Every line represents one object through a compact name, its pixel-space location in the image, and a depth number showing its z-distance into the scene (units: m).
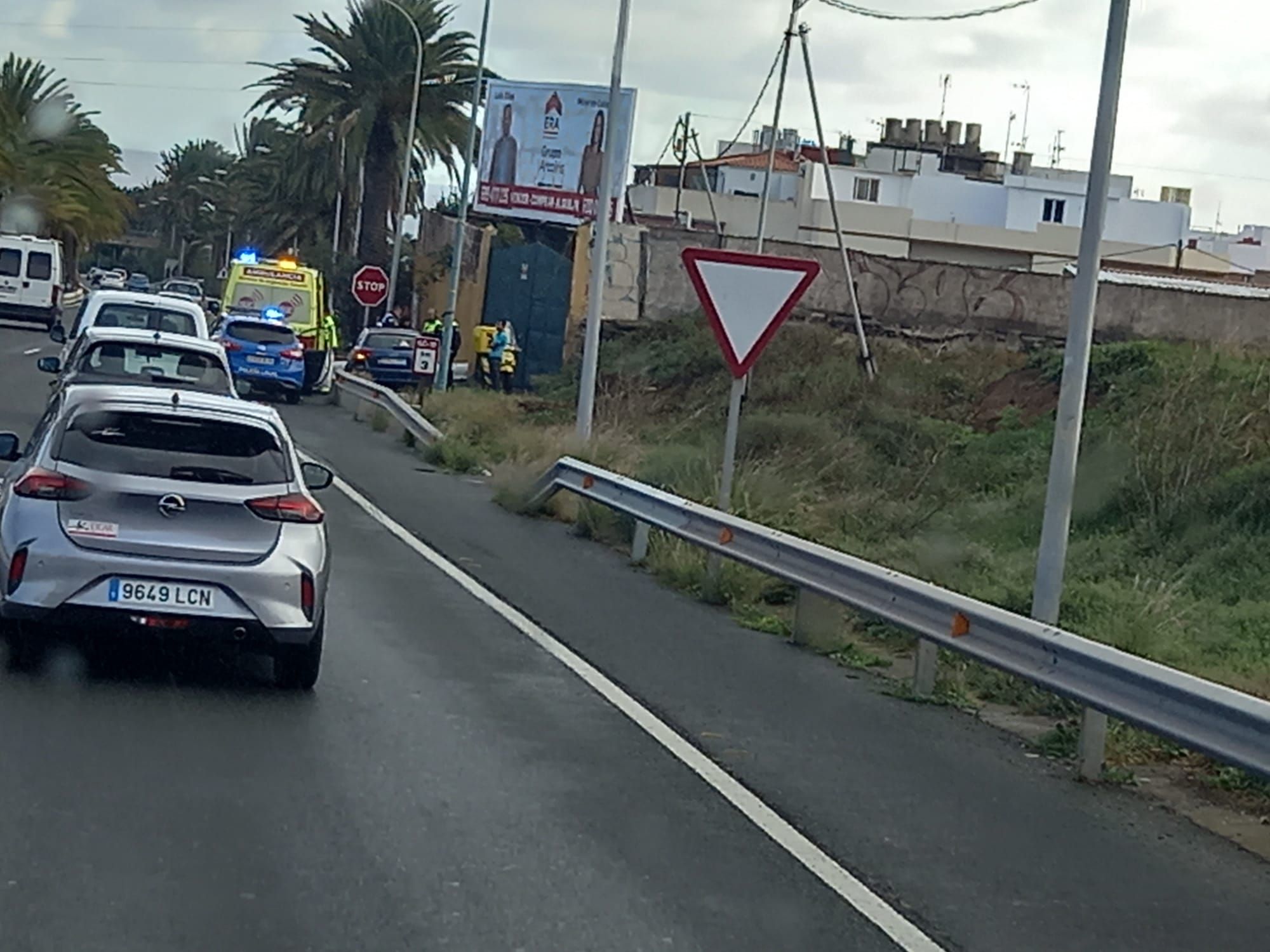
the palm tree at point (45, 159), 75.50
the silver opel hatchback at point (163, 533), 9.27
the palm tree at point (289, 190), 62.25
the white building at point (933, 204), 76.75
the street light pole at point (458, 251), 39.81
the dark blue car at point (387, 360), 42.78
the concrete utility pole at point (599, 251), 25.80
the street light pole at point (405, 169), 50.38
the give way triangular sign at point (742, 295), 14.79
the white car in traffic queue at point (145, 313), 23.33
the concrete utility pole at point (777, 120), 35.72
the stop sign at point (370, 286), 46.75
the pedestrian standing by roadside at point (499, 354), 43.44
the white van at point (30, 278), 50.91
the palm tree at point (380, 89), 55.75
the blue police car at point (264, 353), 35.19
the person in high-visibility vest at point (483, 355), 44.22
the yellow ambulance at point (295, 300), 39.97
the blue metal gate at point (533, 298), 47.50
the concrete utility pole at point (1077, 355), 11.06
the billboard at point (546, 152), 57.25
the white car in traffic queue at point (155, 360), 18.23
